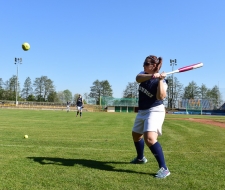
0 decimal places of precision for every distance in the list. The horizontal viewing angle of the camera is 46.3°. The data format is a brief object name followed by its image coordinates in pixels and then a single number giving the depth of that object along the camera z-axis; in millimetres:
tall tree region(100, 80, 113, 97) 96938
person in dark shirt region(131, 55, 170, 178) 4506
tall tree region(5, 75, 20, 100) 89944
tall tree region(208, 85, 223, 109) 69312
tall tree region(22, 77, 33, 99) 96562
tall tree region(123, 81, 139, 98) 93250
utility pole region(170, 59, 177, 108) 82362
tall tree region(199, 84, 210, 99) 86312
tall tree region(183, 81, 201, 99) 86625
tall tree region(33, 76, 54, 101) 94375
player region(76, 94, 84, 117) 25594
